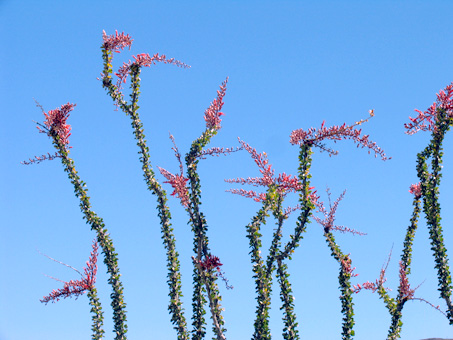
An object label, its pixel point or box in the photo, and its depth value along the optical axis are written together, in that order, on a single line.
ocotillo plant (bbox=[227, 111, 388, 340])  11.73
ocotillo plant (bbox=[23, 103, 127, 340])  12.70
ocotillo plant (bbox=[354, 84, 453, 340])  12.67
